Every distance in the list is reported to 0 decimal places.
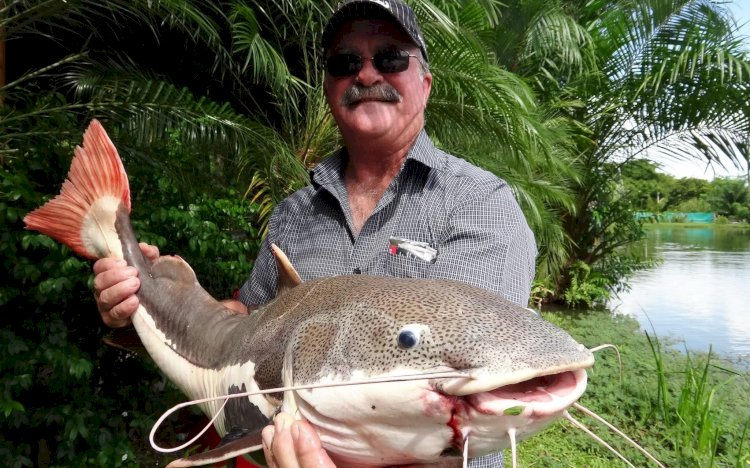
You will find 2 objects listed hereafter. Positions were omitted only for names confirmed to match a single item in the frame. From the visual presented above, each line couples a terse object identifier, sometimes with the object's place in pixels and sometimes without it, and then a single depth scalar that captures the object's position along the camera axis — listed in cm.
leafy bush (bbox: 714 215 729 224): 6493
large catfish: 109
